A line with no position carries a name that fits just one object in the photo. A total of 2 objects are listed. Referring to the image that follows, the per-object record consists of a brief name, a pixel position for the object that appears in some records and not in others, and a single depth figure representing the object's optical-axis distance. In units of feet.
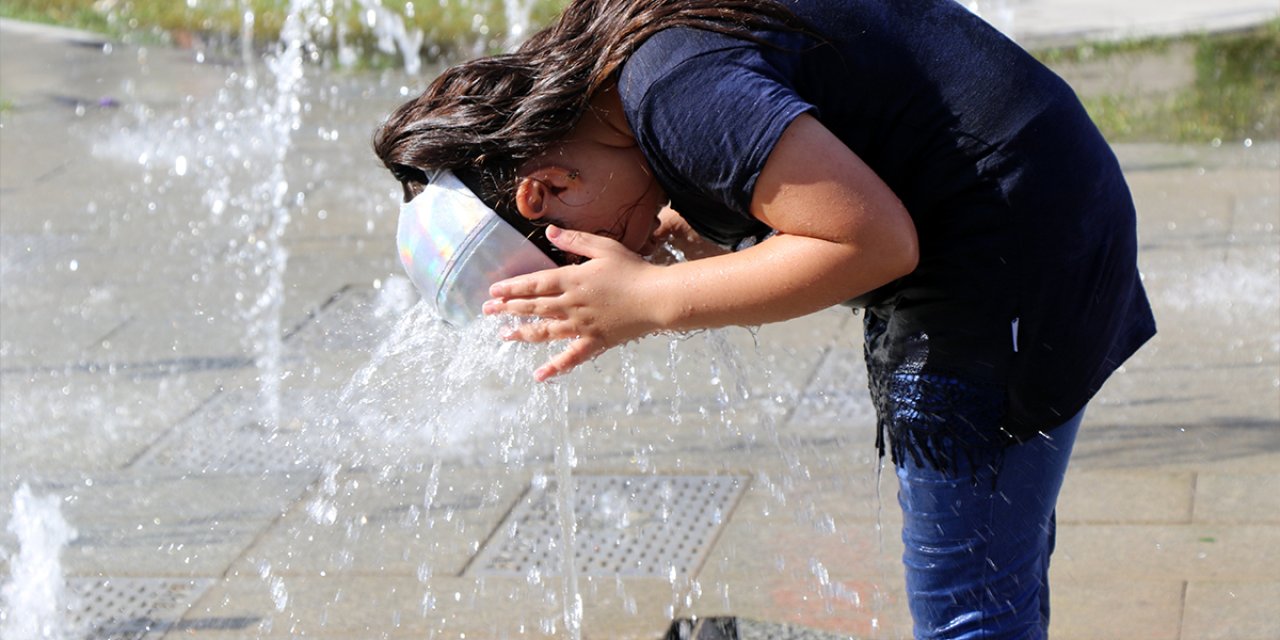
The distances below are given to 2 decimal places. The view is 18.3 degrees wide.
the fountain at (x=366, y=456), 14.86
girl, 11.56
